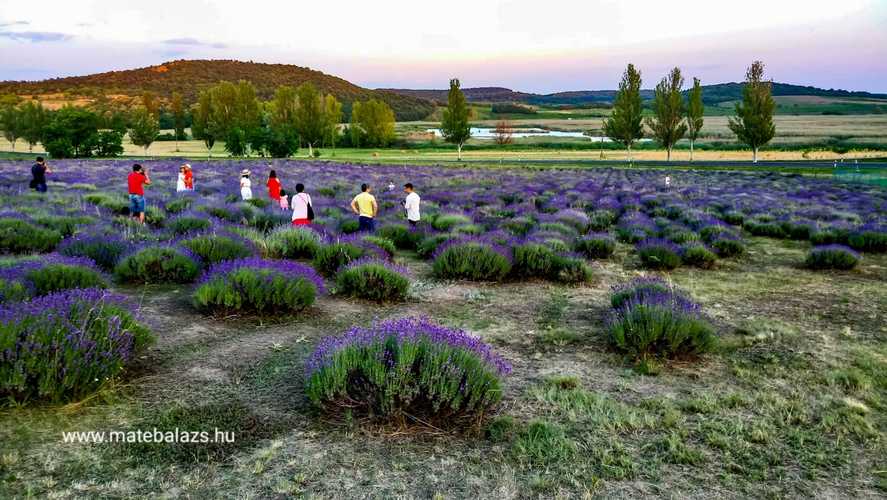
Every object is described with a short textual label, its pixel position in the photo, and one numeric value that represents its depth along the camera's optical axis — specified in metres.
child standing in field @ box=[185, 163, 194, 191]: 20.88
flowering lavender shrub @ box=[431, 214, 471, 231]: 16.09
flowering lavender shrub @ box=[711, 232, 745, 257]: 14.42
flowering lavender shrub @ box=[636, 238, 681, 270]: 12.68
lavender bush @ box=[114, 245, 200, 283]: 9.21
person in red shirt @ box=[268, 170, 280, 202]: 18.98
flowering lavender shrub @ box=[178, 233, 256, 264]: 10.06
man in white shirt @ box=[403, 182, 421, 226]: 14.93
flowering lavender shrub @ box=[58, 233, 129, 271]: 9.84
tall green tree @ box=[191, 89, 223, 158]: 95.12
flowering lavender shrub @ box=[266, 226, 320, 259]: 11.66
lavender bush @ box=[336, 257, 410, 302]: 9.09
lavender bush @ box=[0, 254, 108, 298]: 6.85
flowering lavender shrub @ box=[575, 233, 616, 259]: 14.03
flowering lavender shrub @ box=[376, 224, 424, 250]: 14.48
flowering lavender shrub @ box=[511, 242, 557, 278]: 11.30
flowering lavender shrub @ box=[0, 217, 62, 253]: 10.80
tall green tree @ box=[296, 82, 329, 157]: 87.38
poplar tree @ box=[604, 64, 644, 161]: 71.56
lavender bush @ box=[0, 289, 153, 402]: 4.53
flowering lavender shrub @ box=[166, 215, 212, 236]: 12.84
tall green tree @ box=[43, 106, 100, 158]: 73.00
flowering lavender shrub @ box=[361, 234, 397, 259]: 12.30
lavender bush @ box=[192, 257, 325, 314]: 7.58
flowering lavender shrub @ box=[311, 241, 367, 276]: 10.80
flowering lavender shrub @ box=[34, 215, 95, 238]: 12.34
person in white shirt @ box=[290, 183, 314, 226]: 13.51
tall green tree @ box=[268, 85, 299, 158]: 75.52
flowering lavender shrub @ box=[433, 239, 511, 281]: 10.85
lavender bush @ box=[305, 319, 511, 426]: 4.76
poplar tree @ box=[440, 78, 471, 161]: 80.31
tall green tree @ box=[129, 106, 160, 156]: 86.69
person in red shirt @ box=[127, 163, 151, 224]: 14.78
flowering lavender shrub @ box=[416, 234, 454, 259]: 13.28
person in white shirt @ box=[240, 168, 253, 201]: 19.28
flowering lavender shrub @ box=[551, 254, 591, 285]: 11.12
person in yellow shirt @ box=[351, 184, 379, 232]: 13.70
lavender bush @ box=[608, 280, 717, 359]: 6.76
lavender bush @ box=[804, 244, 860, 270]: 12.73
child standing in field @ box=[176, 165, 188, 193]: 19.80
